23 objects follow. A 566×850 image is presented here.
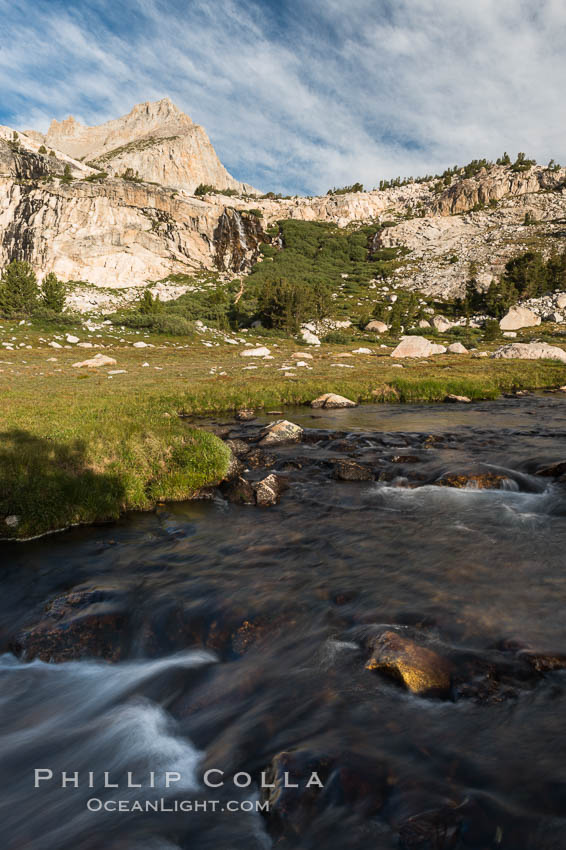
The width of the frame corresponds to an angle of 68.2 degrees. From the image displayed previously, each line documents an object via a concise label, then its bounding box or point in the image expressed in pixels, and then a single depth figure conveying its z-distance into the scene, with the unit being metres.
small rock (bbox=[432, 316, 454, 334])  80.50
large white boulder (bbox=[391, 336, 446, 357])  52.75
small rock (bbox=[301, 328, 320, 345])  66.43
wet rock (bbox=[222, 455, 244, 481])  12.20
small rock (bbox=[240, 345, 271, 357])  49.41
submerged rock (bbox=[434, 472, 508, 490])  11.01
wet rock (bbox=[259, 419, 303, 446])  16.06
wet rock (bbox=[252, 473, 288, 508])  10.57
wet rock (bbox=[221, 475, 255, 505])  10.70
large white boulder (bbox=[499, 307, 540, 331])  76.81
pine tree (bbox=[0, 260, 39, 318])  65.94
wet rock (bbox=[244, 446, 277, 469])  13.70
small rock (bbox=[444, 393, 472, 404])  25.67
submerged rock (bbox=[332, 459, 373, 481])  12.20
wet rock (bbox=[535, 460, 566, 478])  11.51
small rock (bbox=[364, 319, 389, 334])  80.19
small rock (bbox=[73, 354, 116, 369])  37.12
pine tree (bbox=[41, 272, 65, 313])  70.71
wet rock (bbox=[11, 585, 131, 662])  5.73
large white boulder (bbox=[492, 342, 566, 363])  43.81
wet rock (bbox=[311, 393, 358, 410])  24.38
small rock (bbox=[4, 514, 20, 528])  8.99
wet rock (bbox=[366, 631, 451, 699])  4.45
